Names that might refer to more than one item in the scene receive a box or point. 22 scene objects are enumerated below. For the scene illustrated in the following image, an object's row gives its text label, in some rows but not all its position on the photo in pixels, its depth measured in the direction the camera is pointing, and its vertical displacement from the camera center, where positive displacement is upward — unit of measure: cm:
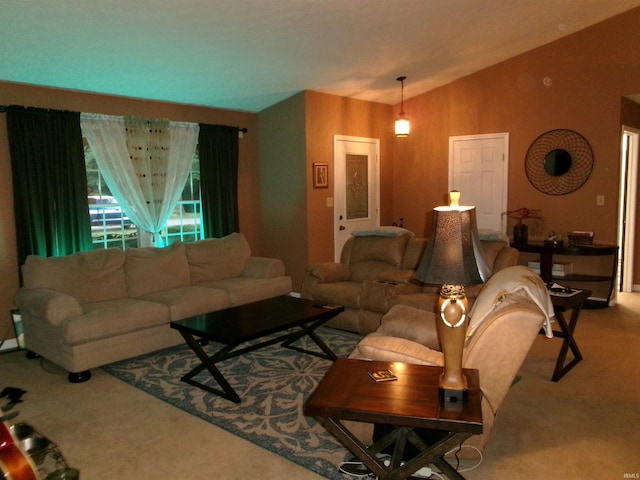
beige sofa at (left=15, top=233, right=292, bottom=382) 384 -93
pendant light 651 +77
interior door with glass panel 654 +2
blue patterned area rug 278 -139
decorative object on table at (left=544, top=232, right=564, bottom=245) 594 -66
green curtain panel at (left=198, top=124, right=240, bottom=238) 604 +14
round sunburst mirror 600 +26
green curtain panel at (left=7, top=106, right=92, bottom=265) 456 +11
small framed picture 616 +16
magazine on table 395 -86
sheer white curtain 513 +33
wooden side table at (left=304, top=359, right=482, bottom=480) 196 -88
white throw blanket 243 -53
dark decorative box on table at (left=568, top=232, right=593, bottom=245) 582 -63
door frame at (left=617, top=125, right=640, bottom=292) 625 -32
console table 564 -84
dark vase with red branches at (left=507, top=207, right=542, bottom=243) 620 -44
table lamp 209 -37
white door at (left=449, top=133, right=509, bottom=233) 662 +15
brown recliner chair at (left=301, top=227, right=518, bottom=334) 446 -86
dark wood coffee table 342 -96
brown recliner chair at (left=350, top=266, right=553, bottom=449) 230 -72
